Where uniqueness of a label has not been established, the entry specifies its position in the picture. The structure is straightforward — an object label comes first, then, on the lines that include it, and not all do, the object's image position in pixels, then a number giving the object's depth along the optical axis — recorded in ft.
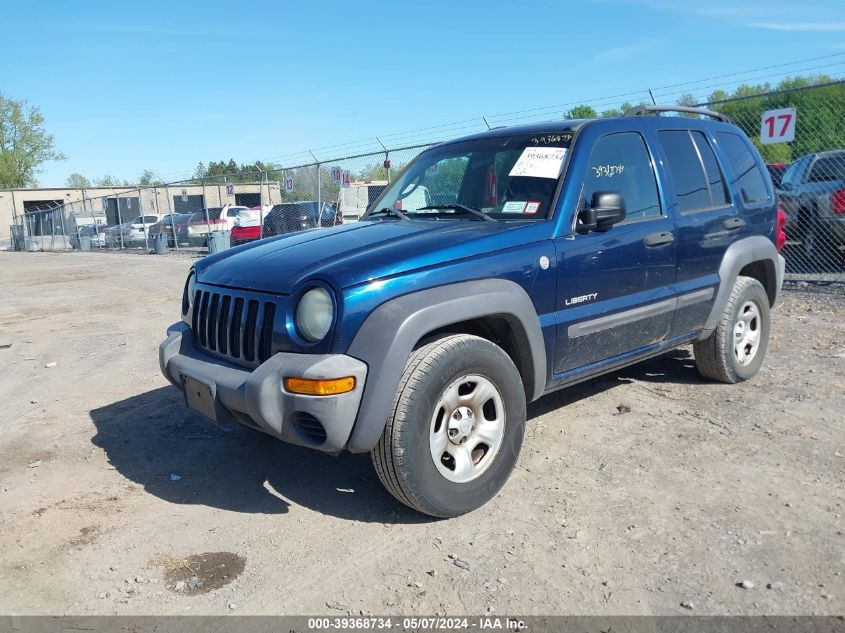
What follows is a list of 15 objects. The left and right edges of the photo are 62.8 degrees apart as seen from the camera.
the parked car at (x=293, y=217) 55.86
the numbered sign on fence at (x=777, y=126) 29.78
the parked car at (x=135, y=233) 89.49
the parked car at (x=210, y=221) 78.33
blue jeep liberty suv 9.79
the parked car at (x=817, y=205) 30.50
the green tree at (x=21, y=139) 223.30
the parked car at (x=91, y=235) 98.58
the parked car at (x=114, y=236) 94.27
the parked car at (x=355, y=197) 49.07
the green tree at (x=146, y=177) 315.60
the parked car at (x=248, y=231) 60.35
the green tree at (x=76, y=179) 314.84
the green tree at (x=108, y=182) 297.53
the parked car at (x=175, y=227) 81.41
